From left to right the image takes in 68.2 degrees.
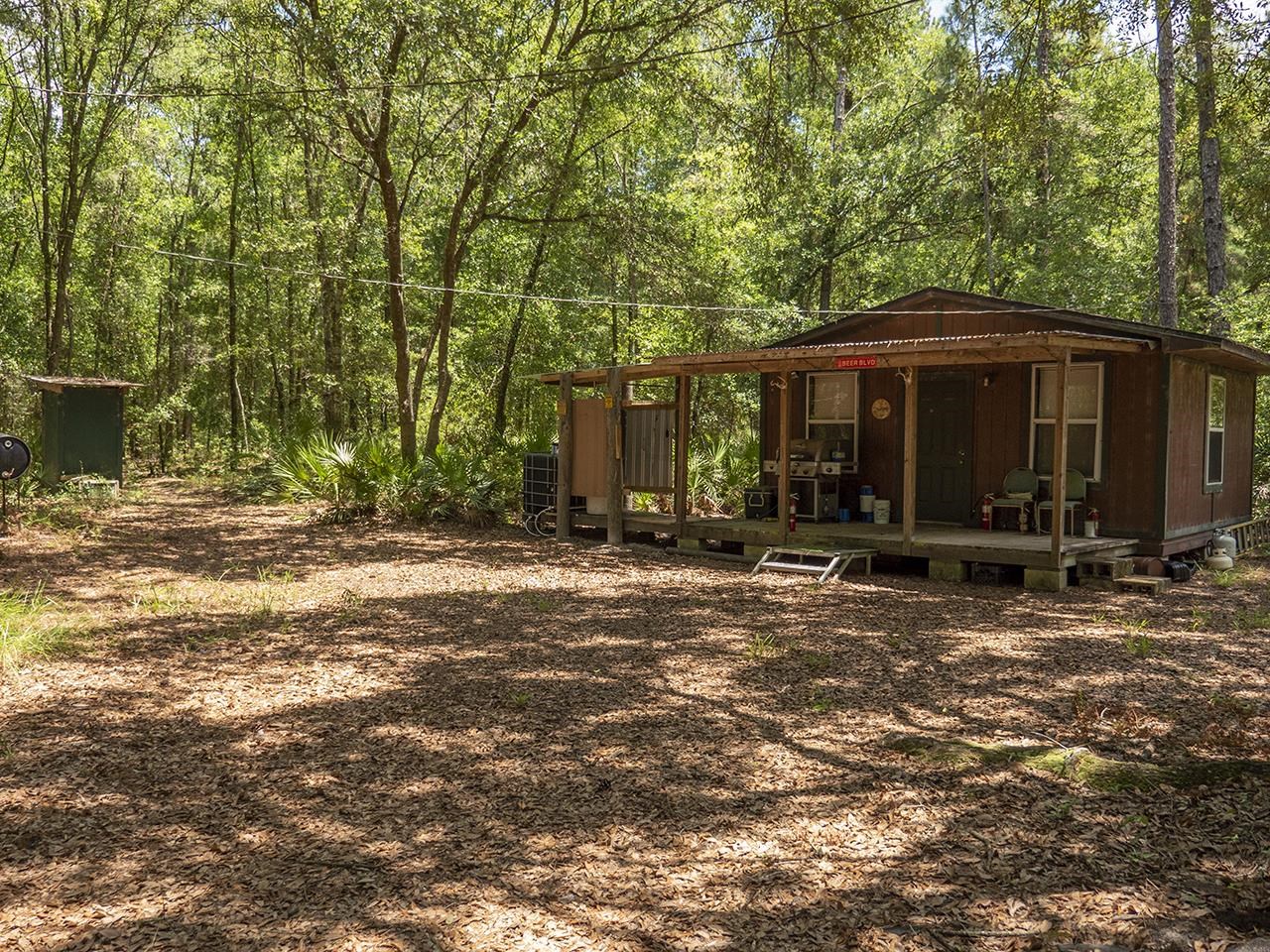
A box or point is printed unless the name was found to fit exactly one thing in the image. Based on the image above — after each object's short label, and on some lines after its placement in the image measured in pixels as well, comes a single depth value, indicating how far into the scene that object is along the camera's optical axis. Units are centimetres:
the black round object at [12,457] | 1038
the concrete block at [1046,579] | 905
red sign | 987
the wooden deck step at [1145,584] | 905
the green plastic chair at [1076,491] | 1041
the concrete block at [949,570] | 964
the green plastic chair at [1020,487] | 1070
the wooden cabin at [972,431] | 961
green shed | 1451
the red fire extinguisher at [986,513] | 1098
